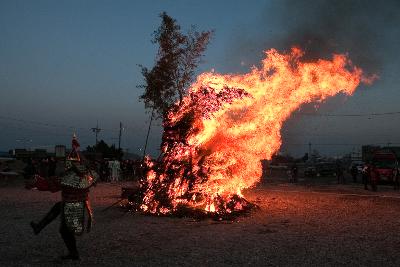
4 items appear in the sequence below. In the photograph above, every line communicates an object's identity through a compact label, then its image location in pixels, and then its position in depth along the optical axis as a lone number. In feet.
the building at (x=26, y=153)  250.98
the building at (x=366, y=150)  238.97
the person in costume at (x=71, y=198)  26.25
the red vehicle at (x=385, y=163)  114.21
